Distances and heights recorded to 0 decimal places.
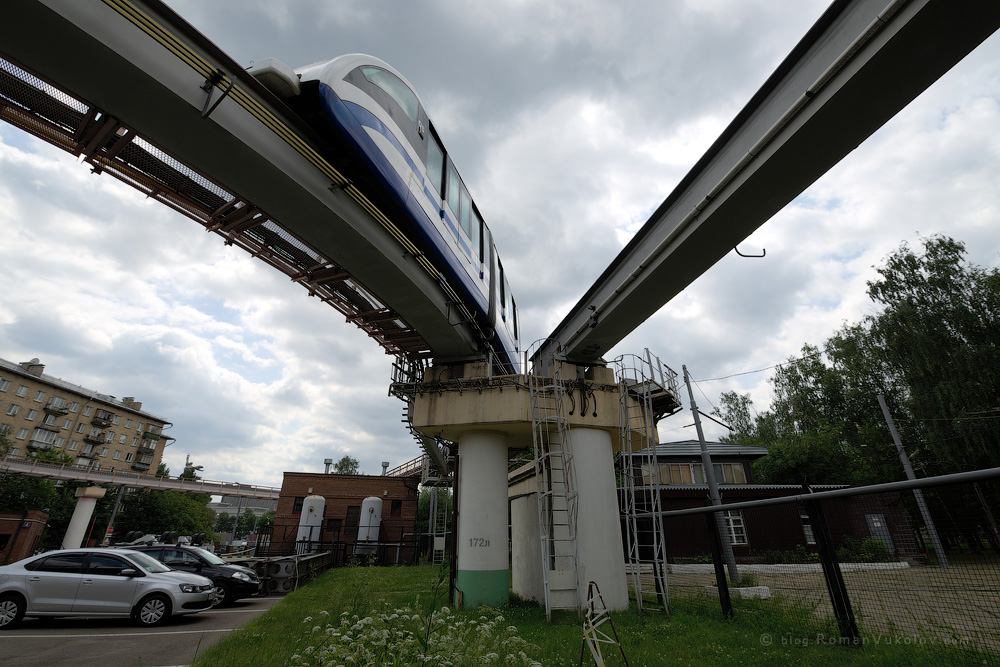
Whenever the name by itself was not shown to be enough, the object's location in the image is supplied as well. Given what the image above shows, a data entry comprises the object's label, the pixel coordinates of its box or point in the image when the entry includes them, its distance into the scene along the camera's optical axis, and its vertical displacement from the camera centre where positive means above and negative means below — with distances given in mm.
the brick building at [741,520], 23000 +781
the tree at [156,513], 43000 +2176
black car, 11859 -776
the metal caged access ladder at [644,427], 10992 +2907
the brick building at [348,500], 32438 +2525
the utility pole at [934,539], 4941 -33
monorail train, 6746 +6185
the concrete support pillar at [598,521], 11359 +381
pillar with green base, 11480 +416
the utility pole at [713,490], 13086 +1316
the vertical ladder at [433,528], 25977 +430
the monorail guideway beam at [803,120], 5258 +5276
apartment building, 50344 +13595
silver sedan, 8312 -880
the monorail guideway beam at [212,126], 4969 +4911
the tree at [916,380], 22281 +8167
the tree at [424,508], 61962 +3959
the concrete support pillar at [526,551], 13583 -404
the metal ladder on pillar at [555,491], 11242 +1114
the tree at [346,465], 81475 +11912
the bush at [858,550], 6422 -234
